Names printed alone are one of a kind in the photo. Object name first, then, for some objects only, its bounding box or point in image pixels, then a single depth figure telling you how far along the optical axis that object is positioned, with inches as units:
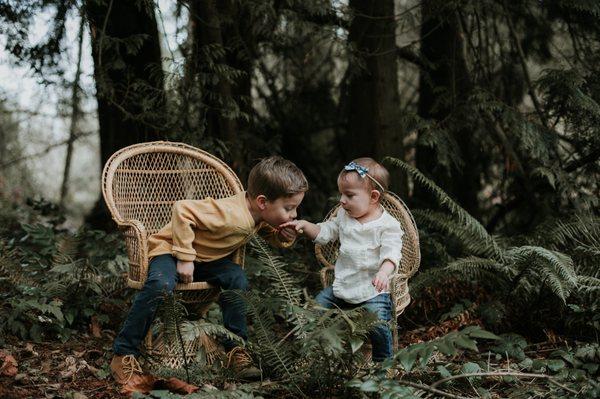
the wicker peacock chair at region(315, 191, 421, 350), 144.9
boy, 137.9
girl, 140.9
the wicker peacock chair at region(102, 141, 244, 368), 148.5
